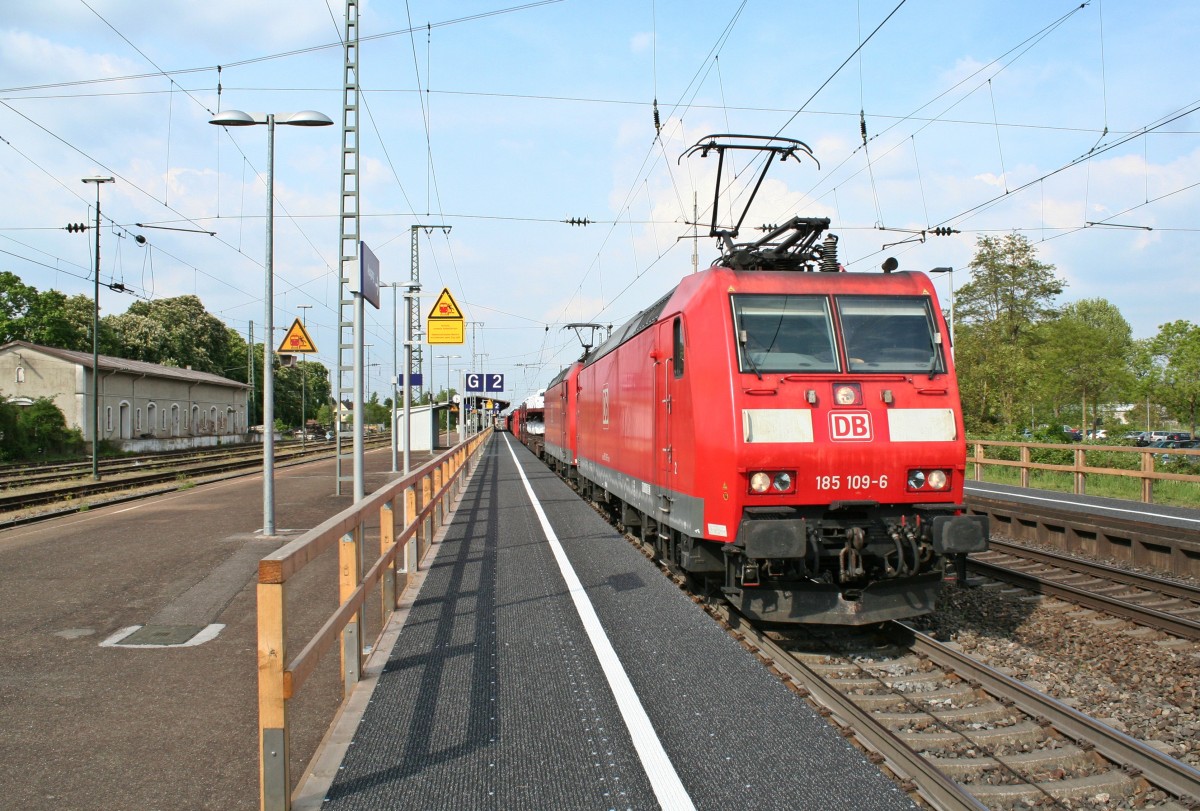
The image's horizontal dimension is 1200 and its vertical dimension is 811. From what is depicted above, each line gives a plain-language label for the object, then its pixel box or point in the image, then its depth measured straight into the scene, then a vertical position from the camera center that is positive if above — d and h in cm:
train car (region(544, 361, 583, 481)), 1997 +9
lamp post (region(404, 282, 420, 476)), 1360 +124
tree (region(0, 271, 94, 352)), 5131 +718
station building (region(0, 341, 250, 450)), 3866 +181
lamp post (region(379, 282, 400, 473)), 1544 +108
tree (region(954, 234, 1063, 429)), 3988 +572
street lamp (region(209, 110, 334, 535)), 1152 +198
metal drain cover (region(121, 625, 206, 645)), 634 -164
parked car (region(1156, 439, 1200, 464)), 4098 -152
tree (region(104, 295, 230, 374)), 6419 +777
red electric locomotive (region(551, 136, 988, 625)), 616 -18
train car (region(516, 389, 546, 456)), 3947 +6
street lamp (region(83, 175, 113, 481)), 2314 +190
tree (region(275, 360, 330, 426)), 8406 +400
